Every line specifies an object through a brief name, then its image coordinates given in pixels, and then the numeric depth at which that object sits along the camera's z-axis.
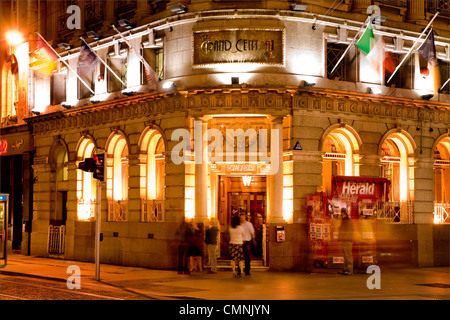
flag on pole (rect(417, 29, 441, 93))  28.81
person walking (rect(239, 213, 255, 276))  22.86
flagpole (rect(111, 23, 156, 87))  26.25
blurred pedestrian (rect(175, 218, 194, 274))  23.49
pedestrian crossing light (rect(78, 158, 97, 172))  21.59
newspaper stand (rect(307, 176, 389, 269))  24.17
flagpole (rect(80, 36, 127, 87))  27.42
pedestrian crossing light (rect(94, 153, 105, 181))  21.67
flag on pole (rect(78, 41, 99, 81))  27.89
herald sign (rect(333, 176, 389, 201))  24.22
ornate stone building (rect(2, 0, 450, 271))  24.97
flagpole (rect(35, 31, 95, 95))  29.25
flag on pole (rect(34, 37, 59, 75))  29.41
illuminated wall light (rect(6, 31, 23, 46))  35.91
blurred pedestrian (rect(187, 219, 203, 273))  23.45
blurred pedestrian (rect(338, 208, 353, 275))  23.17
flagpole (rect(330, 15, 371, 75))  25.31
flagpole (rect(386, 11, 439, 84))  26.57
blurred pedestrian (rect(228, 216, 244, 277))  22.64
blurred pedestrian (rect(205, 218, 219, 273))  23.52
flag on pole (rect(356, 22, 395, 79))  27.27
